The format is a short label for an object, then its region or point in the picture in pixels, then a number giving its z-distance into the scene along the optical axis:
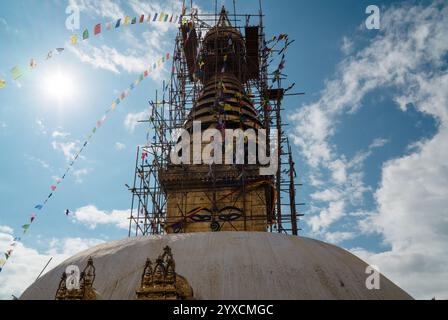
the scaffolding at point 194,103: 19.27
